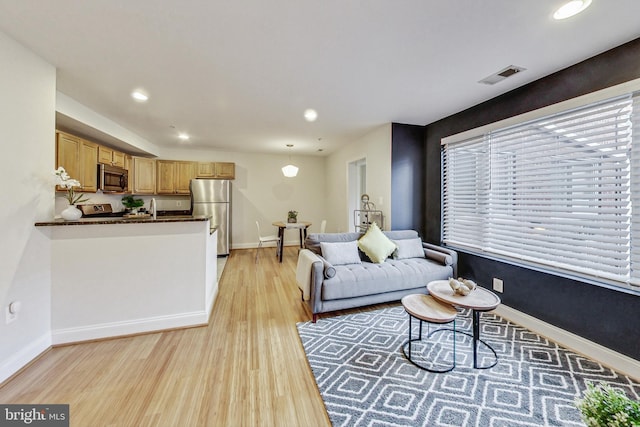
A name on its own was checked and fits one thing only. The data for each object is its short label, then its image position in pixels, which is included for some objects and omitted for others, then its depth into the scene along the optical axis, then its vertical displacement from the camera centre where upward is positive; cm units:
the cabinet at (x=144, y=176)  474 +76
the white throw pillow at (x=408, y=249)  329 -51
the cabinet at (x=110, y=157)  369 +93
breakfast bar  213 -61
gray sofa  252 -74
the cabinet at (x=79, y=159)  294 +72
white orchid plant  211 +29
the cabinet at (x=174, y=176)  516 +82
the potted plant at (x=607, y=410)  71 -62
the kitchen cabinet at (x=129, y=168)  452 +85
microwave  362 +56
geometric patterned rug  144 -122
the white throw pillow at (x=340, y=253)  297 -51
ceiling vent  222 +137
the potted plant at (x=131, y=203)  477 +19
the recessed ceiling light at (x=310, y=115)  327 +142
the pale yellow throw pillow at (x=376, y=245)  310 -43
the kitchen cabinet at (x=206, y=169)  548 +100
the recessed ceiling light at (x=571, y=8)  148 +132
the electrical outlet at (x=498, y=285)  274 -84
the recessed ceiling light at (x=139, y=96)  272 +139
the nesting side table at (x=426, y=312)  179 -78
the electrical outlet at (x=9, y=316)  174 -77
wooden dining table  491 -30
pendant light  503 +91
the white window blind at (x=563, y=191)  189 +21
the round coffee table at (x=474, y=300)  183 -71
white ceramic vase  218 -2
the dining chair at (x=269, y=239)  484 -54
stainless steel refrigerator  518 +21
